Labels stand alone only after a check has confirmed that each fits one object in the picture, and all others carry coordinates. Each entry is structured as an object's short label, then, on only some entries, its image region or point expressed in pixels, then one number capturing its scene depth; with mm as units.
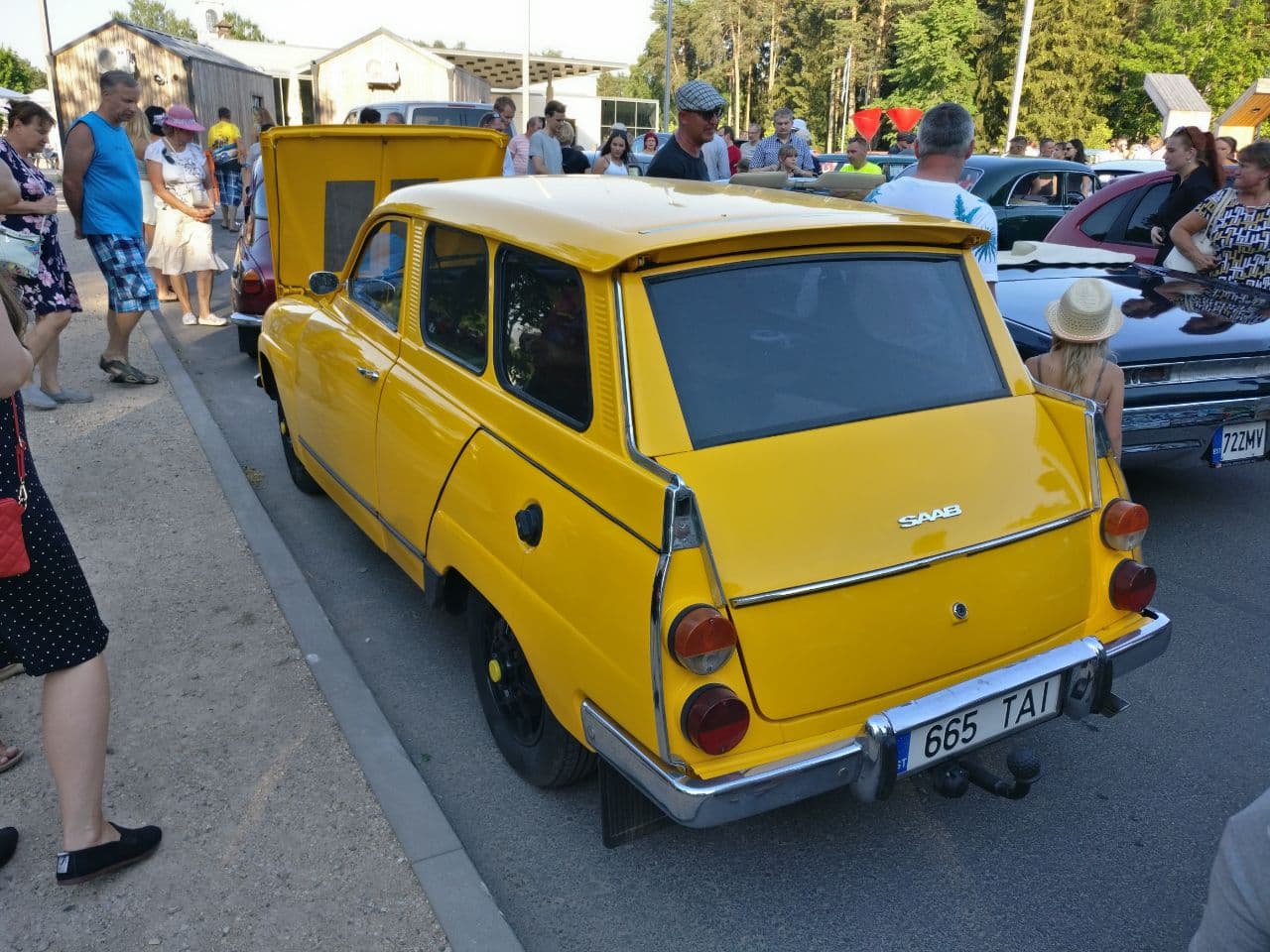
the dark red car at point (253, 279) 7938
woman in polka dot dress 2518
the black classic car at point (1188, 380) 4746
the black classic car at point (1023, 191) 10000
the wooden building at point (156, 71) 24891
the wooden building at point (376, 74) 28141
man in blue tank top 6684
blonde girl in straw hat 3736
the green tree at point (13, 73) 66000
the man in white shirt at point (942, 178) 4508
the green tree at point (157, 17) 118500
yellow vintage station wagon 2385
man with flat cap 6109
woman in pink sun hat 8859
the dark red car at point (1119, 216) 7414
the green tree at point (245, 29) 121375
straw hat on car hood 6066
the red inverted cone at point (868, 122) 15598
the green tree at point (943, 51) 47875
